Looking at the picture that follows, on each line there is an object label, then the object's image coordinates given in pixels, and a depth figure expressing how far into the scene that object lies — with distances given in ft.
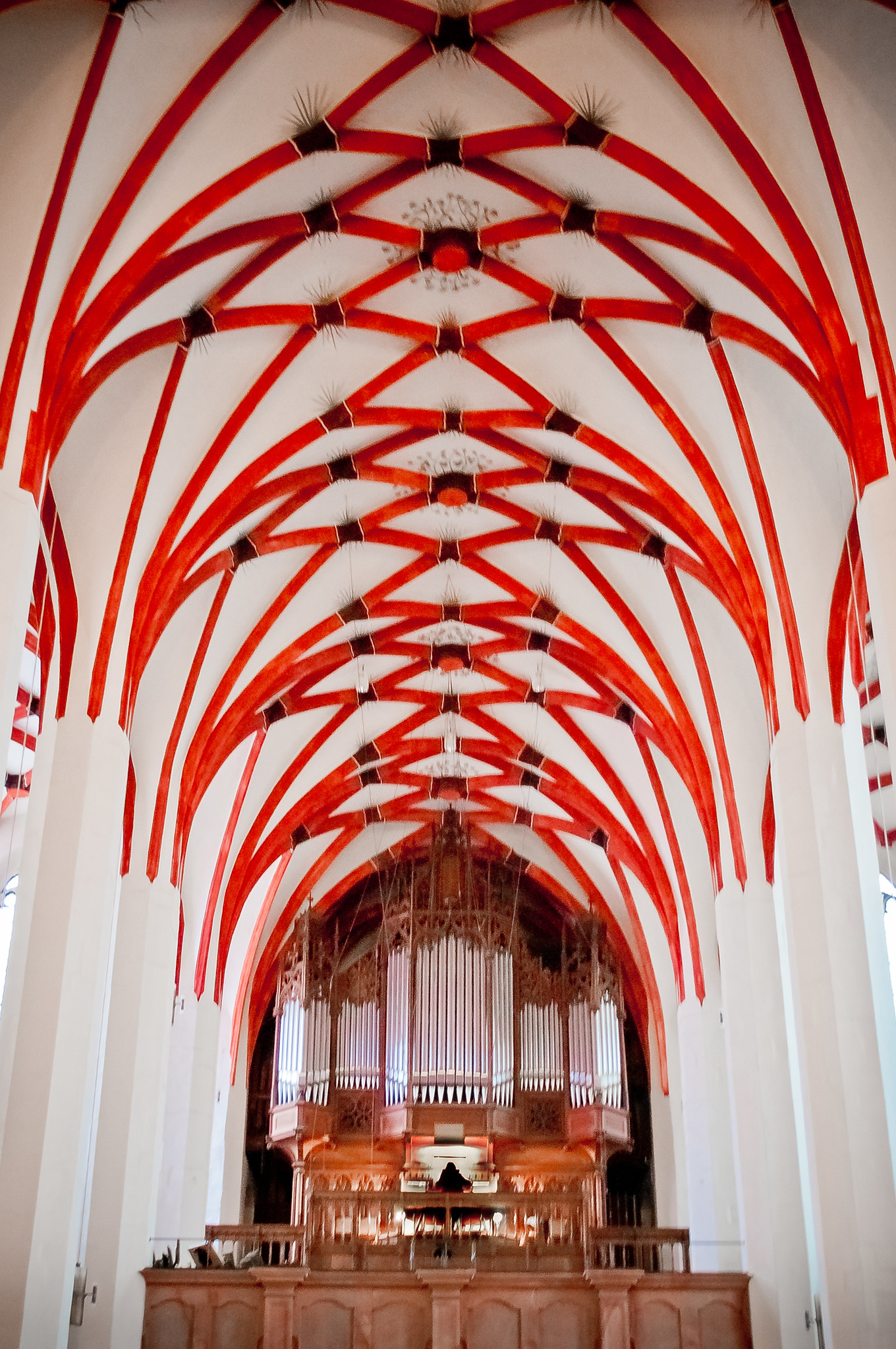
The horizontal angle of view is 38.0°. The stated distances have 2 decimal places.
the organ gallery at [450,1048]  75.41
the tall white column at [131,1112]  48.39
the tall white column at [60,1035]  38.29
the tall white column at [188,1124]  66.28
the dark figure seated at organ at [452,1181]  59.47
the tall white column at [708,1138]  61.31
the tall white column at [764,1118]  47.98
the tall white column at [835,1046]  37.93
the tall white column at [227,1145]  75.41
